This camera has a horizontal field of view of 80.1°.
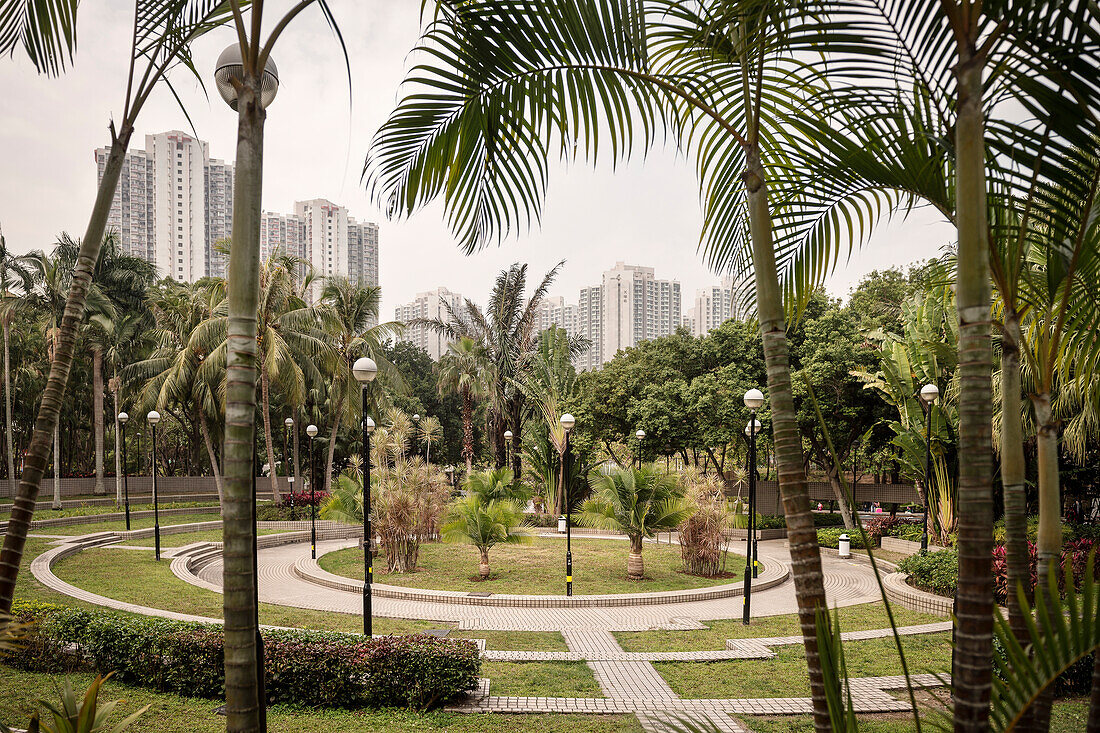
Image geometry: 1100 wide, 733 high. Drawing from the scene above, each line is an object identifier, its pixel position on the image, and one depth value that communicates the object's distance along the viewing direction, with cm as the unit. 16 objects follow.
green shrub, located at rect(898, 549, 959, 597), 1225
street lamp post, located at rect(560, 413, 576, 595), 1311
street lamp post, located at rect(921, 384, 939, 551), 1375
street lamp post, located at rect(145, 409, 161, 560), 1650
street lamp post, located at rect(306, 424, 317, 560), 1798
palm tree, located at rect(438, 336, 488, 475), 2938
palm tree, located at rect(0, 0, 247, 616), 306
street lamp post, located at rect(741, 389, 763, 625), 1122
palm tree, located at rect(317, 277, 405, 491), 2738
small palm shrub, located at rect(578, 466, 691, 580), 1464
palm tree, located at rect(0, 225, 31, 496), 2398
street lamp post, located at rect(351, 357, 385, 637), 954
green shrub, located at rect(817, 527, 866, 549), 2028
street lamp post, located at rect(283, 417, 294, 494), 3434
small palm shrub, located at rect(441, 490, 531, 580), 1439
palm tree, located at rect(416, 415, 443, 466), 3640
